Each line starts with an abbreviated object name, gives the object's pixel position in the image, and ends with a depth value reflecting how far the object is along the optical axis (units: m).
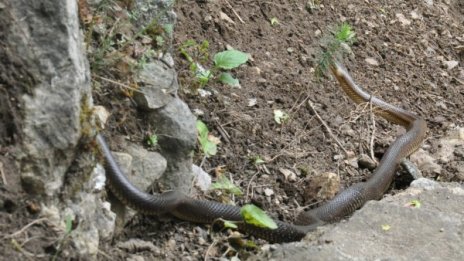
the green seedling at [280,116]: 5.42
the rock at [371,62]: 6.91
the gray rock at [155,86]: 4.18
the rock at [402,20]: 7.76
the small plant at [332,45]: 5.63
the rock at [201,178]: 4.50
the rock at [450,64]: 7.39
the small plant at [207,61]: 5.04
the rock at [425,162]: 5.65
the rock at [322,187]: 4.88
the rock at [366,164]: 5.58
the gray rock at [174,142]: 4.20
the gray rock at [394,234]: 3.82
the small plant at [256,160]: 4.95
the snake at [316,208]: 3.78
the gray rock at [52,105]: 2.94
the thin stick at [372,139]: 5.74
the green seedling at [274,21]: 6.34
